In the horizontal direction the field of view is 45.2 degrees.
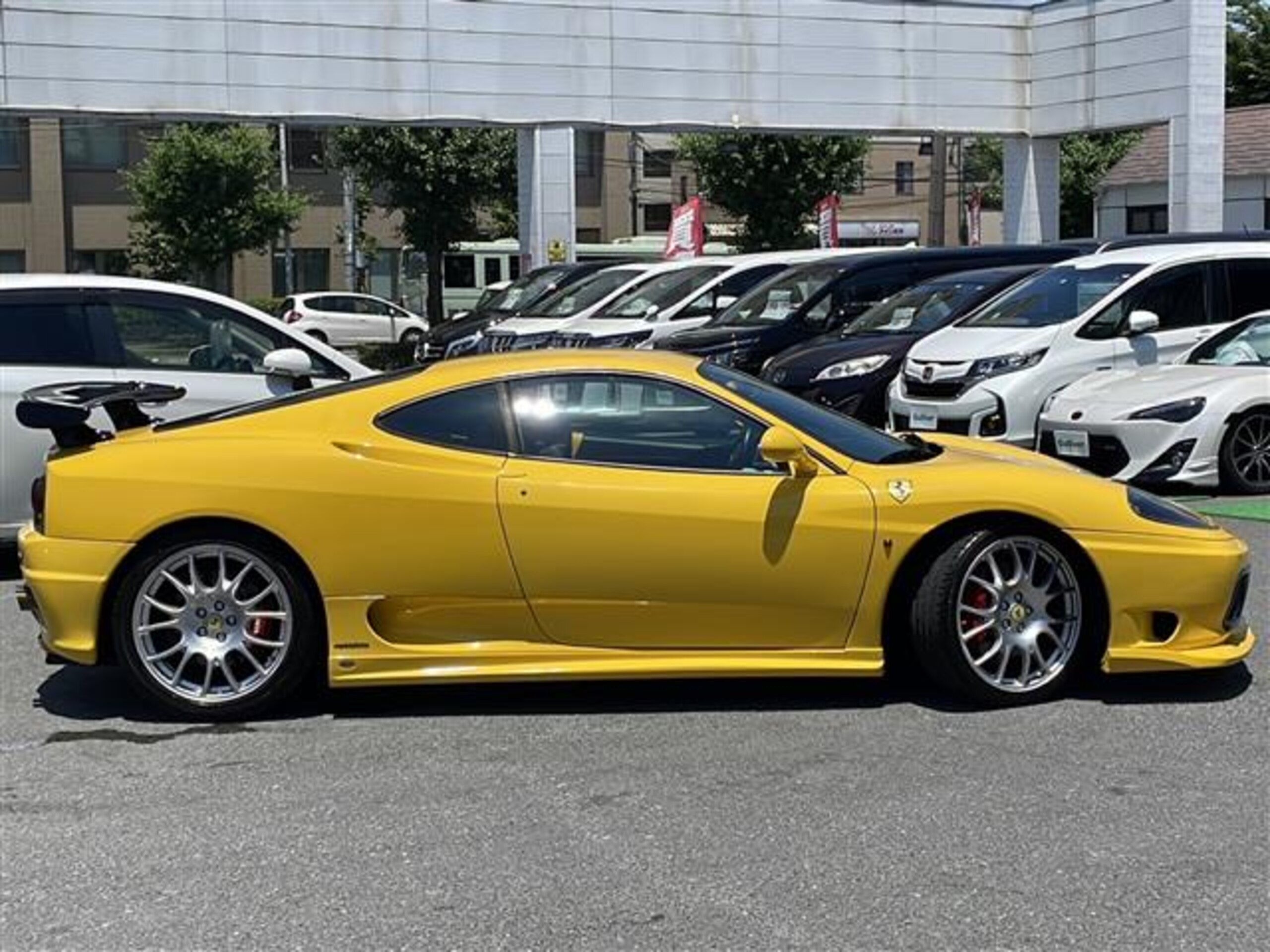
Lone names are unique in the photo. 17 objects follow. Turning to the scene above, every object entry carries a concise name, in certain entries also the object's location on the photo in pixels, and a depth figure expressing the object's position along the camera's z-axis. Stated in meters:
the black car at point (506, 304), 20.73
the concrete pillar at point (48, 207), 51.66
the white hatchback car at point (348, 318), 37.03
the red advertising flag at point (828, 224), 28.25
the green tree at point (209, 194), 41.38
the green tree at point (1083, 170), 45.31
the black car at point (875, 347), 12.90
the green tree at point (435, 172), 37.38
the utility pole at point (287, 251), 50.34
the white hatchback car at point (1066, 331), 11.75
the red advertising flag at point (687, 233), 26.72
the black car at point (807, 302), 14.73
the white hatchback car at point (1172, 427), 10.27
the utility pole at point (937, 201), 35.22
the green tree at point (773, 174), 39.62
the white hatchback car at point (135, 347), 8.60
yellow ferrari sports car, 5.54
